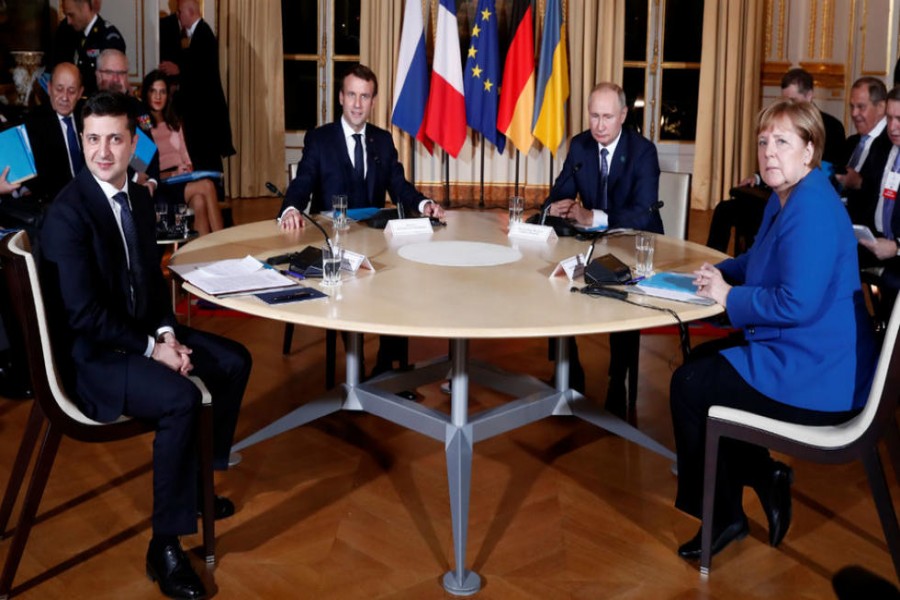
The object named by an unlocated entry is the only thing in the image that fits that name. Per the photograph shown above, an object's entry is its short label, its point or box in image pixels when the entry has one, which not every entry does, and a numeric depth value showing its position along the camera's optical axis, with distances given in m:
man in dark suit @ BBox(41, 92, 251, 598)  2.67
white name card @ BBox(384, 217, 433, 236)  3.85
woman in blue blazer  2.67
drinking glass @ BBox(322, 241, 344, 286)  3.03
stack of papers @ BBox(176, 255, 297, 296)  2.94
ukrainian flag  8.55
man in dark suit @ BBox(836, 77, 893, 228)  4.87
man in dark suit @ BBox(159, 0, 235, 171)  8.07
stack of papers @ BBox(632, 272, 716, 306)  2.93
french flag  8.48
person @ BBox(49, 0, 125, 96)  6.75
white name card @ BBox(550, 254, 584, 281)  3.12
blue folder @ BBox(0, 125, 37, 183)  4.38
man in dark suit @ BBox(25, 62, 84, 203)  4.74
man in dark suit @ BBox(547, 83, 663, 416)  4.10
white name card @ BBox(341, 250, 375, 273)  3.19
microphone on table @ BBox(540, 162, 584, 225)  3.75
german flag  8.53
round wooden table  2.70
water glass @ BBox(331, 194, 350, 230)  3.87
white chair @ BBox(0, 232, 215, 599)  2.55
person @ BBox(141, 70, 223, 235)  6.07
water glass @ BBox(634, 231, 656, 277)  3.23
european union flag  8.59
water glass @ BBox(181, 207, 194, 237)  4.93
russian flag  8.42
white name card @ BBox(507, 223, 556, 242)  3.78
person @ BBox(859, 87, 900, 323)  4.16
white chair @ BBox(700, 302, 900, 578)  2.54
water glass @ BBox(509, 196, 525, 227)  4.00
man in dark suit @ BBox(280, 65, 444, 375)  4.30
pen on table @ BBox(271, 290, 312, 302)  2.86
